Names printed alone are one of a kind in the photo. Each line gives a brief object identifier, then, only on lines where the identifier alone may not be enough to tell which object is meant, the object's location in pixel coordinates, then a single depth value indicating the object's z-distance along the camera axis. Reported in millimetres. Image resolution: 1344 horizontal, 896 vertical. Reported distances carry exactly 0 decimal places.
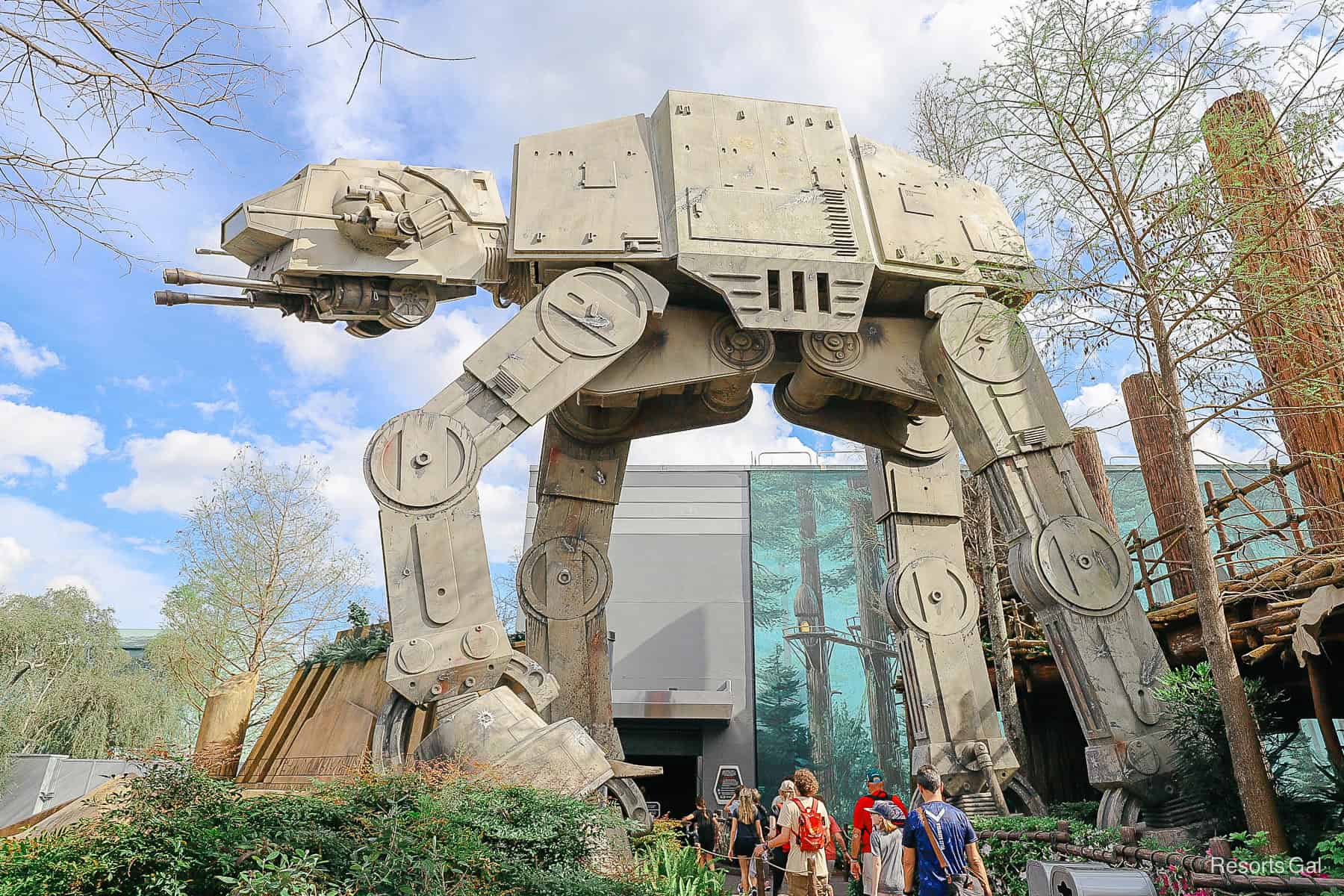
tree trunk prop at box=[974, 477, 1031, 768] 11695
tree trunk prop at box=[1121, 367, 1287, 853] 6016
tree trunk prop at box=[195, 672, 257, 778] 11586
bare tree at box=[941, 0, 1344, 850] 6594
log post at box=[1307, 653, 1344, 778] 6547
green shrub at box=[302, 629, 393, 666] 12234
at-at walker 7668
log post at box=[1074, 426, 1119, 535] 12781
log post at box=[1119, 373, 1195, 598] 11062
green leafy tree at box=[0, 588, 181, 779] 19578
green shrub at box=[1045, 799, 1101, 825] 8656
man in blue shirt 5539
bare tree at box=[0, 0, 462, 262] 3443
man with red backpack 7043
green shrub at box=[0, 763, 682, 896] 4273
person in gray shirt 5848
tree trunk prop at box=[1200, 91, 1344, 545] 6582
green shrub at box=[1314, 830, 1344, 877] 4980
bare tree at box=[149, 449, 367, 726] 19281
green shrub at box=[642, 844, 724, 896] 7508
